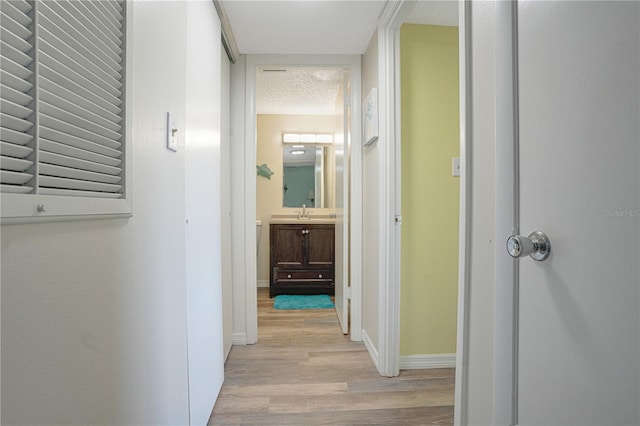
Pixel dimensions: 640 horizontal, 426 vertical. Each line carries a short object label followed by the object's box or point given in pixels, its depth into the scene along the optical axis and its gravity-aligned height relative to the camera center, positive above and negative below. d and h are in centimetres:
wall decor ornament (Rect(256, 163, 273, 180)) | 421 +56
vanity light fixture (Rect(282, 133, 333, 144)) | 436 +103
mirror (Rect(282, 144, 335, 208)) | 439 +52
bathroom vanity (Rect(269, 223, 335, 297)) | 380 -54
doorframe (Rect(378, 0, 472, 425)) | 193 +13
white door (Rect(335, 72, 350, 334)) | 264 -3
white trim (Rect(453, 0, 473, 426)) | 100 +4
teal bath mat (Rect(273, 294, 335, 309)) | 341 -99
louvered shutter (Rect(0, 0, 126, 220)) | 45 +20
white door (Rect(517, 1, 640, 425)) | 48 +0
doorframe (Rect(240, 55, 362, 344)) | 252 +28
